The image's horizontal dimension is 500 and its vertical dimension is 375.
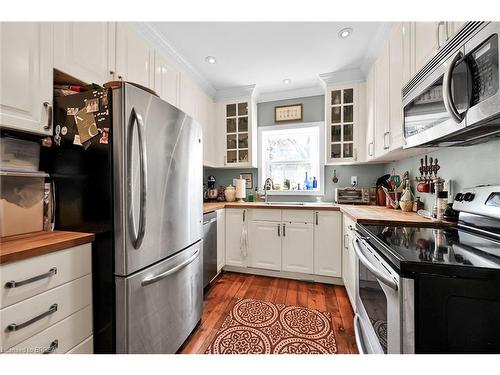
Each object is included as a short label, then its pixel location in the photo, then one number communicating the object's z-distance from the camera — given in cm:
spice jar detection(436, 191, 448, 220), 129
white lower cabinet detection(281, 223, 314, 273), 229
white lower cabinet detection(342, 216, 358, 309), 167
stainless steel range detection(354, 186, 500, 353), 64
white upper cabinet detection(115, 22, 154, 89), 149
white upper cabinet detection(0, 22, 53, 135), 94
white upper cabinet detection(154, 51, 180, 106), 185
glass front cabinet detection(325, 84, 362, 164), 246
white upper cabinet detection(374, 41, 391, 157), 173
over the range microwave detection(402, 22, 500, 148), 69
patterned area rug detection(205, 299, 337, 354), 135
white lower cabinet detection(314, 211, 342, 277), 218
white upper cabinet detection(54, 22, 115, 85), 114
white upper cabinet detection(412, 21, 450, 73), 103
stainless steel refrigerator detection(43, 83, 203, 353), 99
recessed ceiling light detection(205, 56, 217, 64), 215
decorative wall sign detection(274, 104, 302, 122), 294
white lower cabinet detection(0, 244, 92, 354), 74
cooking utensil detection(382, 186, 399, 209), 197
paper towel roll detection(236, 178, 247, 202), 292
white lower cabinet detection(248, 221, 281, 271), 239
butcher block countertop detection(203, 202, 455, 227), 128
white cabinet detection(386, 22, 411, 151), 140
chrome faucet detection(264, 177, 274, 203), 296
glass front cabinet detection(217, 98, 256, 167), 289
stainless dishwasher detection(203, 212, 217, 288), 205
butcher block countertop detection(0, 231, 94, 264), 75
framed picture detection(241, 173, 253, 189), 315
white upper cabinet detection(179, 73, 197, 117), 220
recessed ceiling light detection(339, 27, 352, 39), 176
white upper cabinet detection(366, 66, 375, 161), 209
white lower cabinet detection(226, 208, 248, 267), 248
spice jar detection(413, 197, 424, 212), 170
